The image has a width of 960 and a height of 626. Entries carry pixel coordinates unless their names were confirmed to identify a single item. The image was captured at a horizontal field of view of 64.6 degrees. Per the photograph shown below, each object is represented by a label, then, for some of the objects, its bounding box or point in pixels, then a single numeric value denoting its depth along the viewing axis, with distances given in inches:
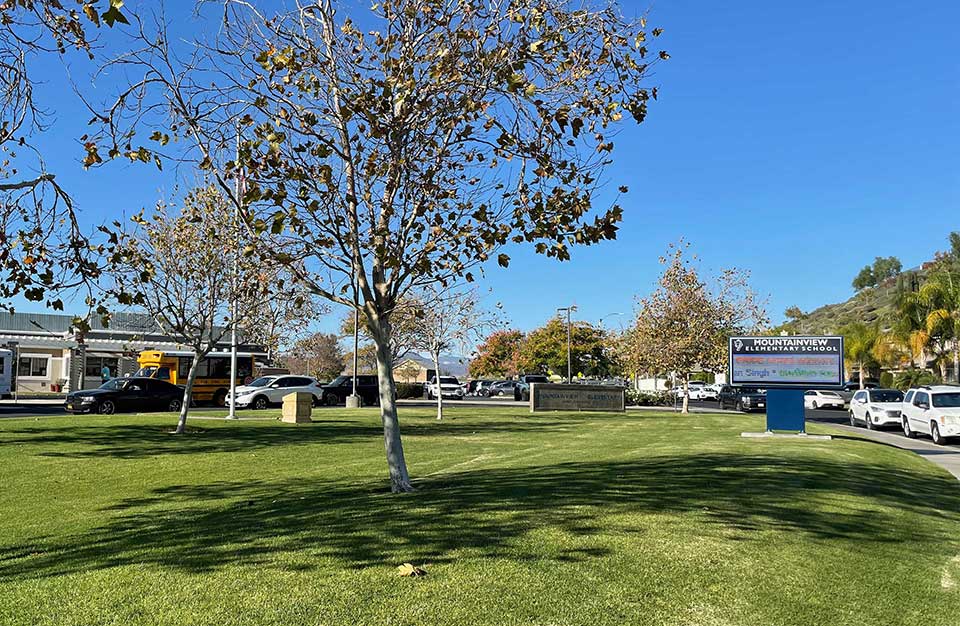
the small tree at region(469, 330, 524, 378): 3873.0
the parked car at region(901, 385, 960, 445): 879.1
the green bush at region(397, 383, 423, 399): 2230.6
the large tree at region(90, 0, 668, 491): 350.9
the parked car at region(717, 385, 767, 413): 1683.1
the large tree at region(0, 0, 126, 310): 350.0
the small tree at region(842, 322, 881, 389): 2289.6
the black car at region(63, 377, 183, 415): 1135.8
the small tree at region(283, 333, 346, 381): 3339.1
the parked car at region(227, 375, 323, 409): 1430.9
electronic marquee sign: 844.0
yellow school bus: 1502.2
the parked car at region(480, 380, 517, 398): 2795.3
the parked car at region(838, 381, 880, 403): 2014.5
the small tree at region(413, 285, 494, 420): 1224.2
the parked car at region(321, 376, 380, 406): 1665.8
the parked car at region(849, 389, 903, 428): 1115.3
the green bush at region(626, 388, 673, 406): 1892.2
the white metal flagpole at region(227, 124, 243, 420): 546.0
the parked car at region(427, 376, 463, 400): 2503.7
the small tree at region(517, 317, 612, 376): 3272.6
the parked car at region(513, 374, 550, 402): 2345.0
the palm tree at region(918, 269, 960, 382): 1771.7
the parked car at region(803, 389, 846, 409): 1919.3
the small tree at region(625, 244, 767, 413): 1556.3
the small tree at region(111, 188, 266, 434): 753.6
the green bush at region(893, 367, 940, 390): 1870.1
